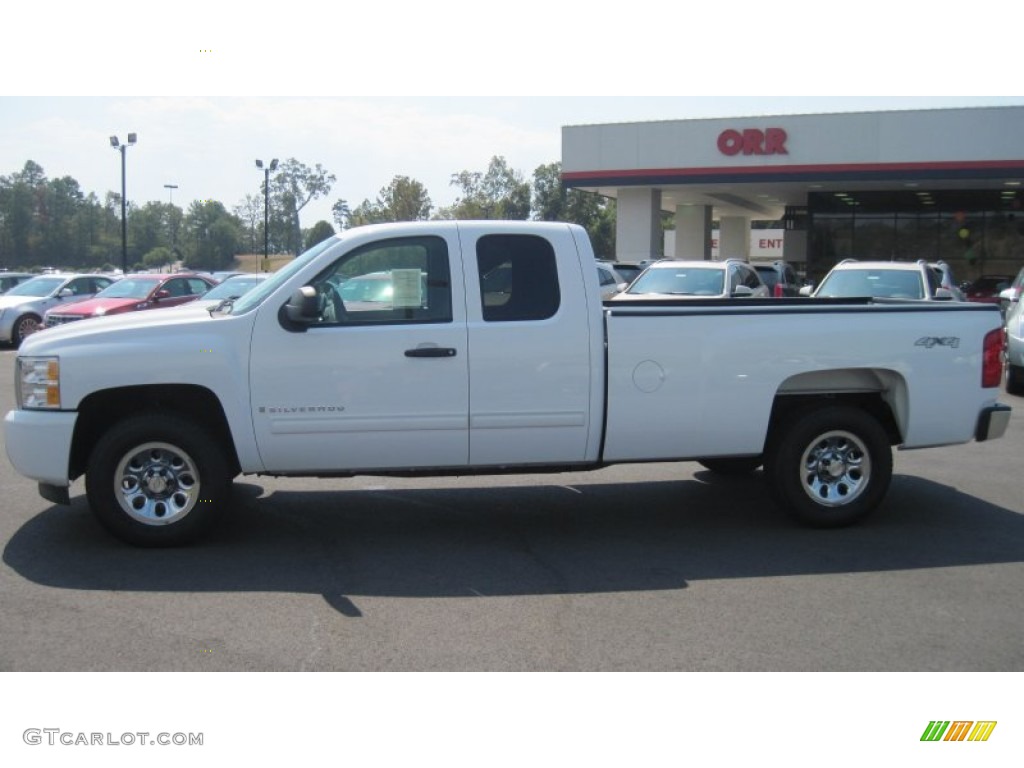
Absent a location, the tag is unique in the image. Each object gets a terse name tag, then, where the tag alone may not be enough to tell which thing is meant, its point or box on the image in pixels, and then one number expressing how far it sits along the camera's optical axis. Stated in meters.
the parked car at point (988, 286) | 28.60
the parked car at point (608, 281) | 13.60
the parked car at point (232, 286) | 19.25
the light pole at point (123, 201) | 39.43
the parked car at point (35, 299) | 22.23
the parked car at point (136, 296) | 20.23
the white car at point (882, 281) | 15.91
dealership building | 31.45
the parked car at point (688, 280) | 17.03
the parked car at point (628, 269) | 26.89
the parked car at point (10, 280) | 27.90
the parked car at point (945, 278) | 16.38
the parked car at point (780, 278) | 24.52
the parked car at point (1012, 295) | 16.67
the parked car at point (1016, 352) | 14.21
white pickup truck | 6.52
